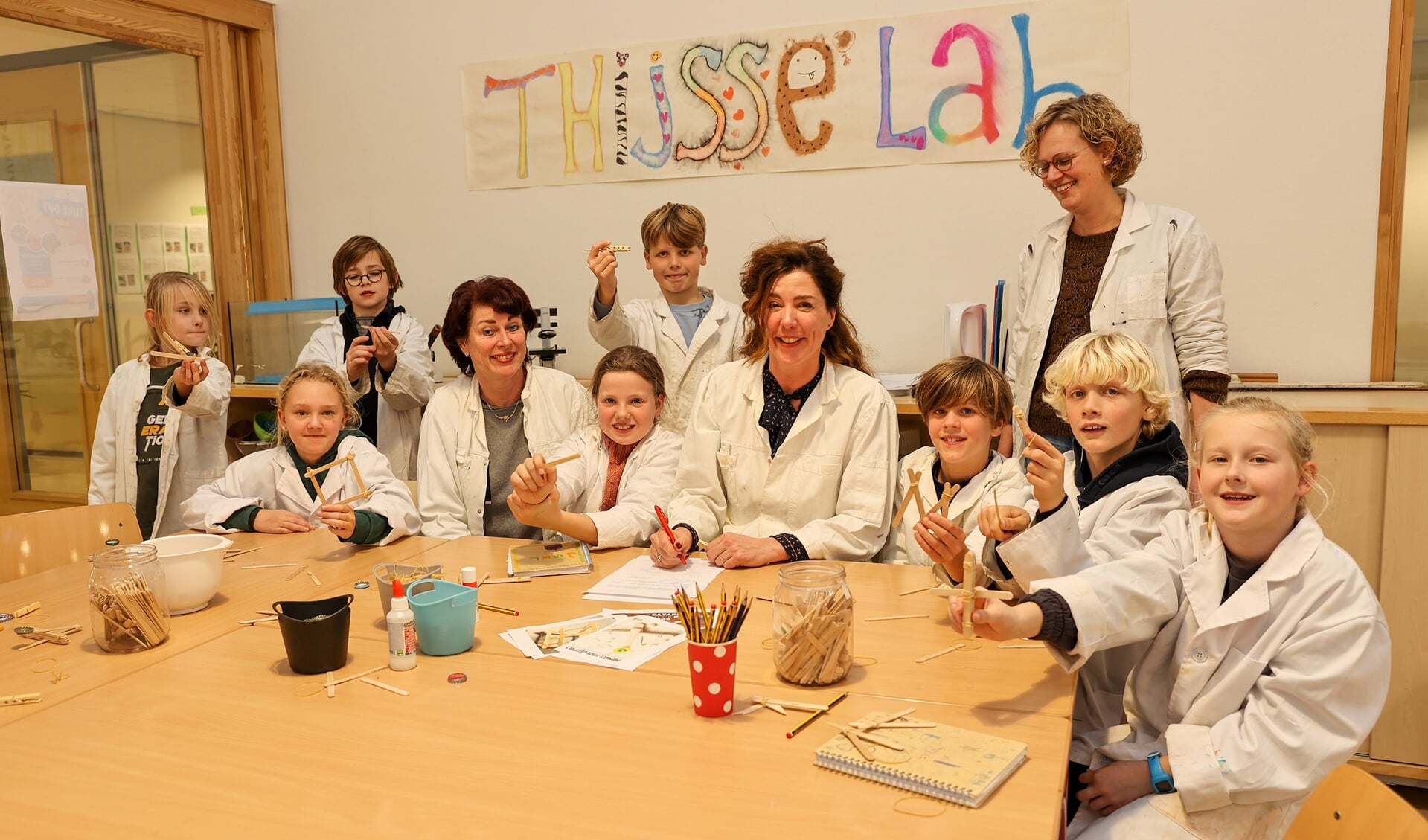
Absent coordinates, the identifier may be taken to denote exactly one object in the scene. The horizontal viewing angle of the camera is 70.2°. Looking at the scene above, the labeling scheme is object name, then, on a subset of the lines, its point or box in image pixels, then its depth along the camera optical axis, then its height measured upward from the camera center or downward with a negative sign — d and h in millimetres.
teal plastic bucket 1694 -514
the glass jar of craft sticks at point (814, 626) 1535 -488
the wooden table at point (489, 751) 1201 -589
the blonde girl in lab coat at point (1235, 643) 1506 -545
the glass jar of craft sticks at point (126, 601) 1747 -480
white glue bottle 1645 -521
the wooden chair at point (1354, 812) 1283 -699
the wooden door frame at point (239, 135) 4508 +849
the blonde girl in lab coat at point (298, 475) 2609 -415
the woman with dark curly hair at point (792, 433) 2455 -321
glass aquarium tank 4418 -77
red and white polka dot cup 1425 -523
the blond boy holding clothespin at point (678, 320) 3330 -45
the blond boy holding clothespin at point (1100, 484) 1706 -364
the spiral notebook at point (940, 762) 1218 -577
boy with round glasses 3613 -133
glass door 3965 +540
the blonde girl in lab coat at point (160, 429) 3488 -375
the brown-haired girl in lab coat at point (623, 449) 2652 -377
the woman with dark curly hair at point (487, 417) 2809 -302
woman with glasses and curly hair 2793 +84
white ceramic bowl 1942 -489
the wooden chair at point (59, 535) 2426 -528
